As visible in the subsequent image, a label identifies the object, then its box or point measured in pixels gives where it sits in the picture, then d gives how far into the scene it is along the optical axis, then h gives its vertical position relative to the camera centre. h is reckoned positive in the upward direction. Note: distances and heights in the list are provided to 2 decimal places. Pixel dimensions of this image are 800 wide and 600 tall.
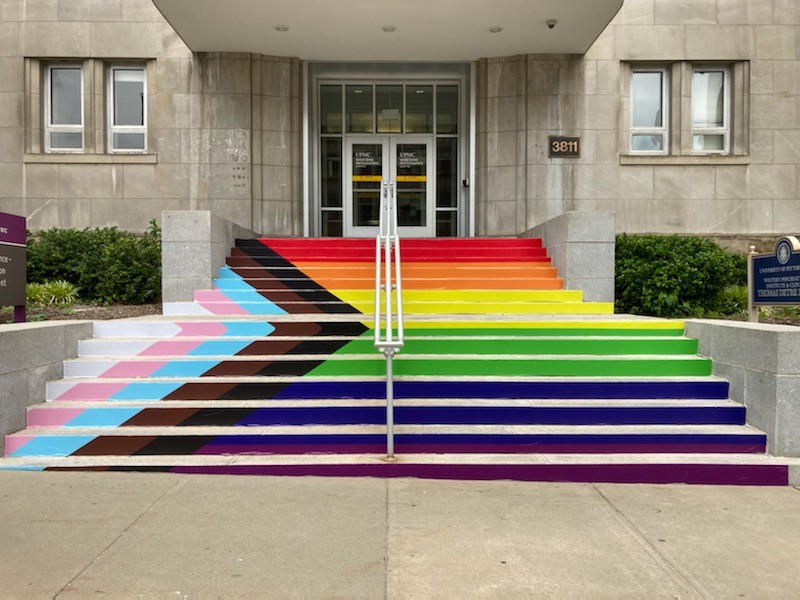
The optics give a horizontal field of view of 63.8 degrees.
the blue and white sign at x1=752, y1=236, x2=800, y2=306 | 7.05 +0.10
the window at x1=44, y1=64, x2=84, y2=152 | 14.34 +3.87
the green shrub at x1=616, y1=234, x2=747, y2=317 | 10.62 +0.06
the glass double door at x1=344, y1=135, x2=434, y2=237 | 15.42 +2.53
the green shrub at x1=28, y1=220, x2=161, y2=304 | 10.73 +0.31
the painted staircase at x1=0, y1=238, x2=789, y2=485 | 5.47 -1.17
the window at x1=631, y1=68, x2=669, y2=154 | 14.55 +3.91
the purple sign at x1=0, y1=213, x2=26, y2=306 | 7.03 +0.22
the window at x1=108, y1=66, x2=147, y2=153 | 14.41 +3.90
